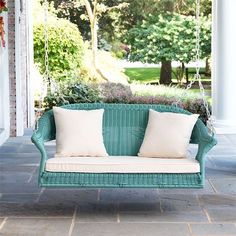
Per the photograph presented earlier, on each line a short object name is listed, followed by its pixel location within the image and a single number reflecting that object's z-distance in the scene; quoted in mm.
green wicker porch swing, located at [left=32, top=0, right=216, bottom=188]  5973
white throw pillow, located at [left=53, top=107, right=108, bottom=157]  6453
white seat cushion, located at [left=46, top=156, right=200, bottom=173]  6020
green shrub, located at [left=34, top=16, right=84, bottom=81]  15601
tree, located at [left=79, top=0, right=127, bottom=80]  16035
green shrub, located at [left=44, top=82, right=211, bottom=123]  14992
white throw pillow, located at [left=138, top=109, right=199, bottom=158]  6427
